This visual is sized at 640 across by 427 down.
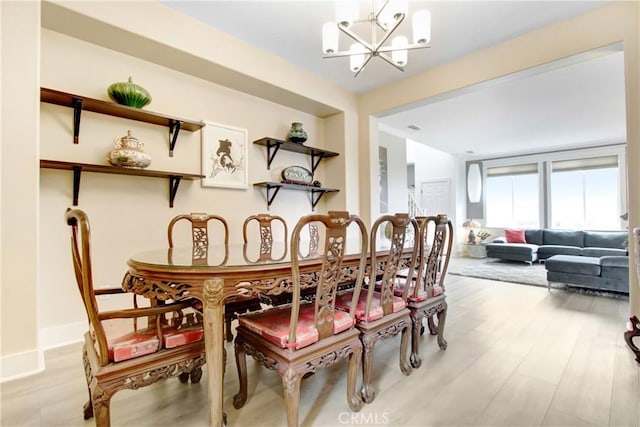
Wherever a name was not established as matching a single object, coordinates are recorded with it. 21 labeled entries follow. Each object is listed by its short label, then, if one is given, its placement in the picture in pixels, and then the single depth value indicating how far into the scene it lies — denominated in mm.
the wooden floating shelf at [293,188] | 3373
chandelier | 1805
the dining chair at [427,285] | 1982
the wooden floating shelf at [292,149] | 3396
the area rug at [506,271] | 4035
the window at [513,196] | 7340
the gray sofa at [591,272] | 3537
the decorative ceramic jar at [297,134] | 3582
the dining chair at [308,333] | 1291
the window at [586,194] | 6348
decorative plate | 3550
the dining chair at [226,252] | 2062
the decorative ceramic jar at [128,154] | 2307
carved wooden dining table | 1258
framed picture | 3010
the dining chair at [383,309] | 1611
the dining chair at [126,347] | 1138
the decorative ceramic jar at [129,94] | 2332
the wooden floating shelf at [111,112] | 2135
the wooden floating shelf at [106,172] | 2126
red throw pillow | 6785
